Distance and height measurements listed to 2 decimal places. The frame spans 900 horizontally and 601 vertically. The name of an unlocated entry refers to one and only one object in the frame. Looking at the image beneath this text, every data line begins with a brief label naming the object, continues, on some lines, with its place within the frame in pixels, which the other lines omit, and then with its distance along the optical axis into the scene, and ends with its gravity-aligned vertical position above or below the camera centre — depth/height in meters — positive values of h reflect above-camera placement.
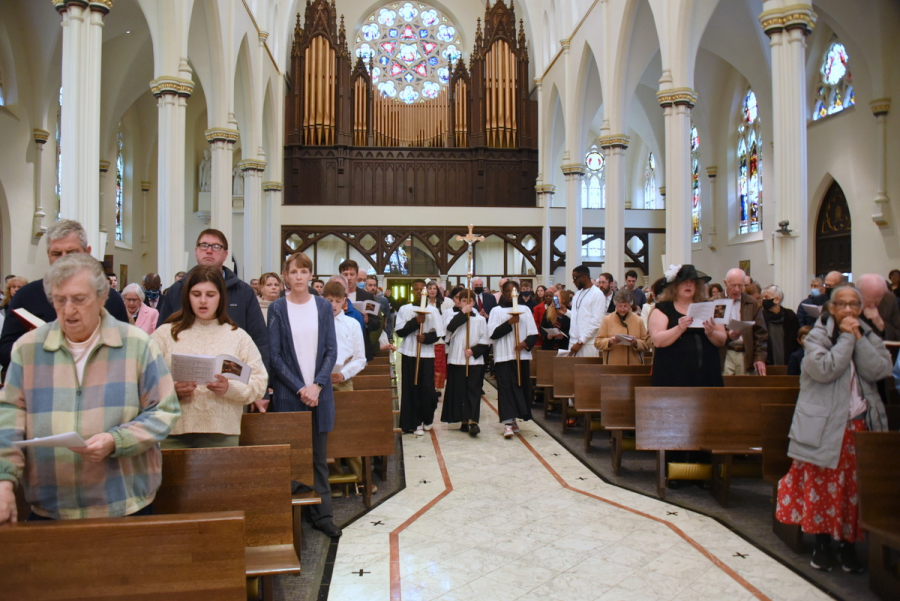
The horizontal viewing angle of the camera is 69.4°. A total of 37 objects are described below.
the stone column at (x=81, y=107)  7.63 +2.47
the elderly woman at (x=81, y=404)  2.00 -0.28
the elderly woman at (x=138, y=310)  5.91 +0.05
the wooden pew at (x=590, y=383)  5.87 -0.63
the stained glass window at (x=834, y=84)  13.14 +4.74
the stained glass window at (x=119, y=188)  18.80 +3.71
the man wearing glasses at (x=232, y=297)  3.30 +0.10
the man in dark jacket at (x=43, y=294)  2.78 +0.10
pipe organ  19.48 +5.69
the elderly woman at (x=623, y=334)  6.22 -0.20
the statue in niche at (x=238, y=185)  20.89 +4.20
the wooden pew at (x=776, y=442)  3.76 -0.75
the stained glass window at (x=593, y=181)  23.19 +4.74
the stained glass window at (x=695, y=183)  18.88 +3.83
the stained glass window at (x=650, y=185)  21.99 +4.42
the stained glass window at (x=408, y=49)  22.61 +9.28
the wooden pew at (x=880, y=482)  2.99 -0.79
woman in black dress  4.47 -0.18
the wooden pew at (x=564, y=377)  6.69 -0.66
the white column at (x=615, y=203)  13.38 +2.28
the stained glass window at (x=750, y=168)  16.14 +3.68
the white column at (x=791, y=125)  8.22 +2.40
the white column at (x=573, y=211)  16.61 +2.65
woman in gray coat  3.28 -0.54
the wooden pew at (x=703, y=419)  4.52 -0.74
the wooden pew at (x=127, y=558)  1.87 -0.71
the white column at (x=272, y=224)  18.08 +2.56
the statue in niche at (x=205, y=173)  21.22 +4.67
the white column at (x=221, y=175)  12.77 +2.81
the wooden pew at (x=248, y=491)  2.57 -0.71
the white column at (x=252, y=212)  16.11 +2.59
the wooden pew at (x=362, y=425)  4.46 -0.76
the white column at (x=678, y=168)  10.59 +2.38
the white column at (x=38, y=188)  13.89 +2.78
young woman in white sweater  2.87 -0.15
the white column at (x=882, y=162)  12.10 +2.82
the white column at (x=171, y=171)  10.12 +2.27
